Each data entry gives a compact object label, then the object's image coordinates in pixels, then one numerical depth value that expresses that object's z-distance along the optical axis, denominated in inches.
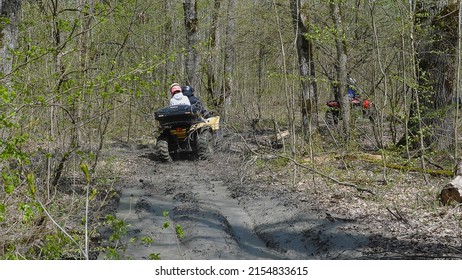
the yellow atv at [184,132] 519.2
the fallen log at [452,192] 304.7
